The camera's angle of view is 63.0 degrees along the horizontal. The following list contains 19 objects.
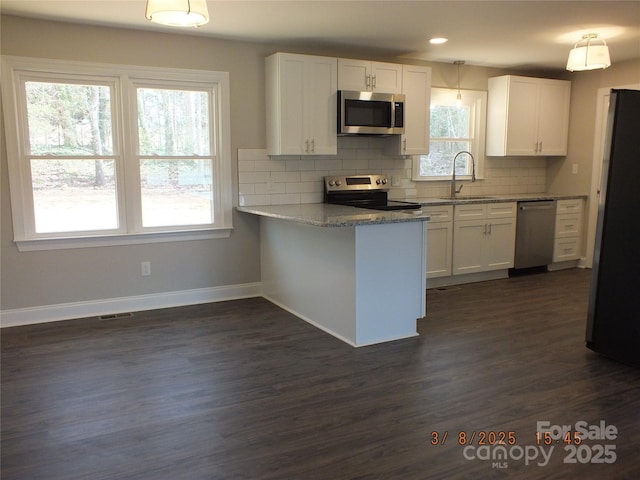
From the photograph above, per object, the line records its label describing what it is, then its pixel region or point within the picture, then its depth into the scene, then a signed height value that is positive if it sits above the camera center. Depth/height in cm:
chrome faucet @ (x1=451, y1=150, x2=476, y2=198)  580 -17
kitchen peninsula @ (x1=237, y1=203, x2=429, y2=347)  352 -79
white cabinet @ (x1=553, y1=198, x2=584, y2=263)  608 -83
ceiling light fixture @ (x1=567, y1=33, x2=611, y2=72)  414 +82
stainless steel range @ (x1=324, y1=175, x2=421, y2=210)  507 -33
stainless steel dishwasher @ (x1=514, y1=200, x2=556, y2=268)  579 -82
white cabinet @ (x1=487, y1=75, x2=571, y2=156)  591 +50
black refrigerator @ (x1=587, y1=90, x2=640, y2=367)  304 -47
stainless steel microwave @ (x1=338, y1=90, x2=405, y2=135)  479 +43
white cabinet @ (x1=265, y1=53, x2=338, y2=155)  457 +49
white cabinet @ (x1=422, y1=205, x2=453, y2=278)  521 -81
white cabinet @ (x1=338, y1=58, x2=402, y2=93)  481 +78
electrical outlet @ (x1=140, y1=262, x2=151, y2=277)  453 -95
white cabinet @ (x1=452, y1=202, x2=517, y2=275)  539 -82
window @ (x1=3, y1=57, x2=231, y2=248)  401 +5
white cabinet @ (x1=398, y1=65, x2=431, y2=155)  518 +50
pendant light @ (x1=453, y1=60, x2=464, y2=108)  572 +69
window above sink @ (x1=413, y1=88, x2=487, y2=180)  580 +29
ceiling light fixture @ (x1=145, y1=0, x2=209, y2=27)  244 +70
